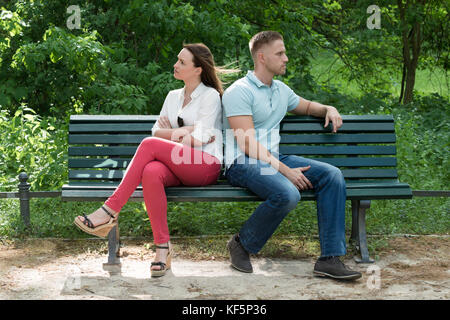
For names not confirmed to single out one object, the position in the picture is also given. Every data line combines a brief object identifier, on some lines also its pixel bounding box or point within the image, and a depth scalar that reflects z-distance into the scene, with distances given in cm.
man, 771
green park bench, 885
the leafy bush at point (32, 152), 1114
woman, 769
